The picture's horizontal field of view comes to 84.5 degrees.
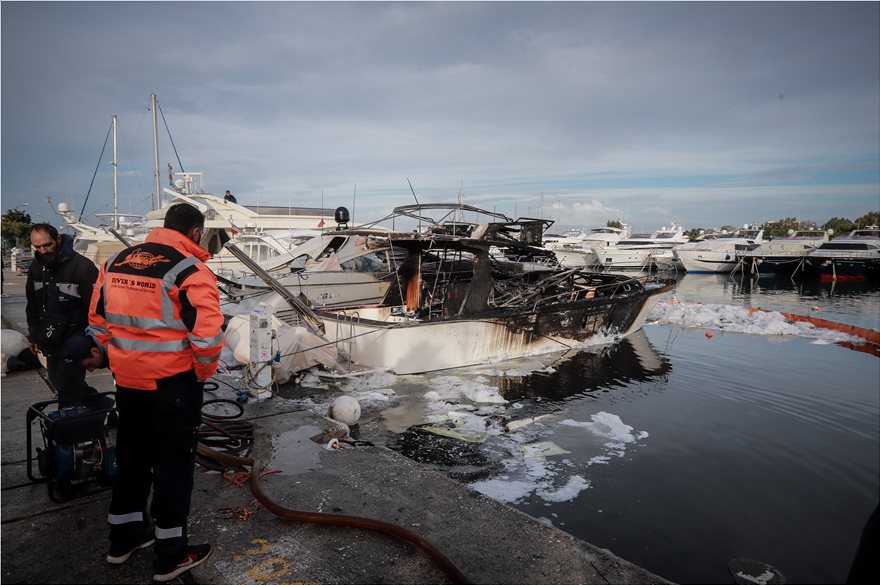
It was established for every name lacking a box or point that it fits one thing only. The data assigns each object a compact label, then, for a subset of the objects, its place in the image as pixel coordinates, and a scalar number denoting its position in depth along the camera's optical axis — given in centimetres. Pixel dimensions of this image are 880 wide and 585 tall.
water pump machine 307
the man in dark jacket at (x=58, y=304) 379
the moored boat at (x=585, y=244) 3738
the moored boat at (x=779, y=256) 3678
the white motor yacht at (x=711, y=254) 3928
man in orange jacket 243
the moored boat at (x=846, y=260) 3259
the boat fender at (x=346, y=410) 585
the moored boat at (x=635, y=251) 3816
